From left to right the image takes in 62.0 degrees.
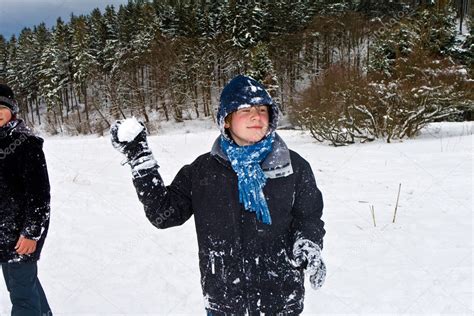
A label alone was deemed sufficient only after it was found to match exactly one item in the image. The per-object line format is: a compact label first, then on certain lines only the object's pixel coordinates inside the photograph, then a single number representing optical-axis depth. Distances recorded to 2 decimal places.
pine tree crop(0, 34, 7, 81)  42.82
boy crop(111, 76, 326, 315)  1.67
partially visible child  2.21
